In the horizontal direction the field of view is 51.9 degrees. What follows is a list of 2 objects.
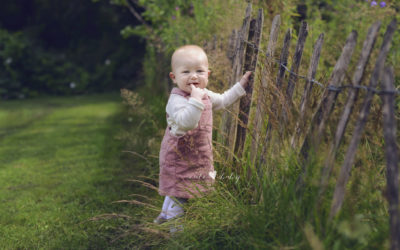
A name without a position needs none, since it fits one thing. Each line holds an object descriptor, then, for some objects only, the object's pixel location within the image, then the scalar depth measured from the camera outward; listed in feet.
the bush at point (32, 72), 37.50
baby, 8.42
